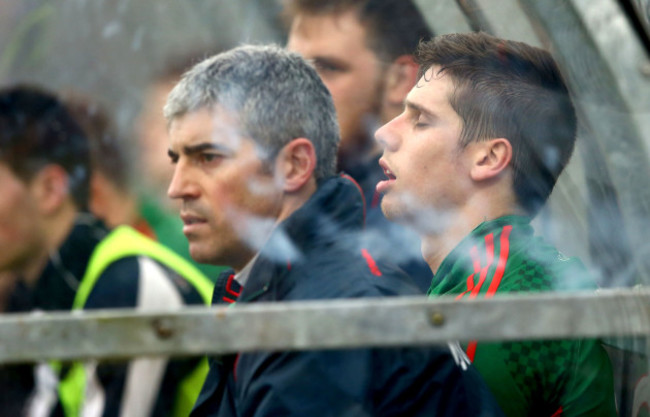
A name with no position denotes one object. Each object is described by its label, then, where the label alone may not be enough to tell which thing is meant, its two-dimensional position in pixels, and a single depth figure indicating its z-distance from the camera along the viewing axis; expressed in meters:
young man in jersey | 8.32
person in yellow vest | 8.70
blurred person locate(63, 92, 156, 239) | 9.01
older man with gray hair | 8.28
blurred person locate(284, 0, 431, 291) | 8.72
